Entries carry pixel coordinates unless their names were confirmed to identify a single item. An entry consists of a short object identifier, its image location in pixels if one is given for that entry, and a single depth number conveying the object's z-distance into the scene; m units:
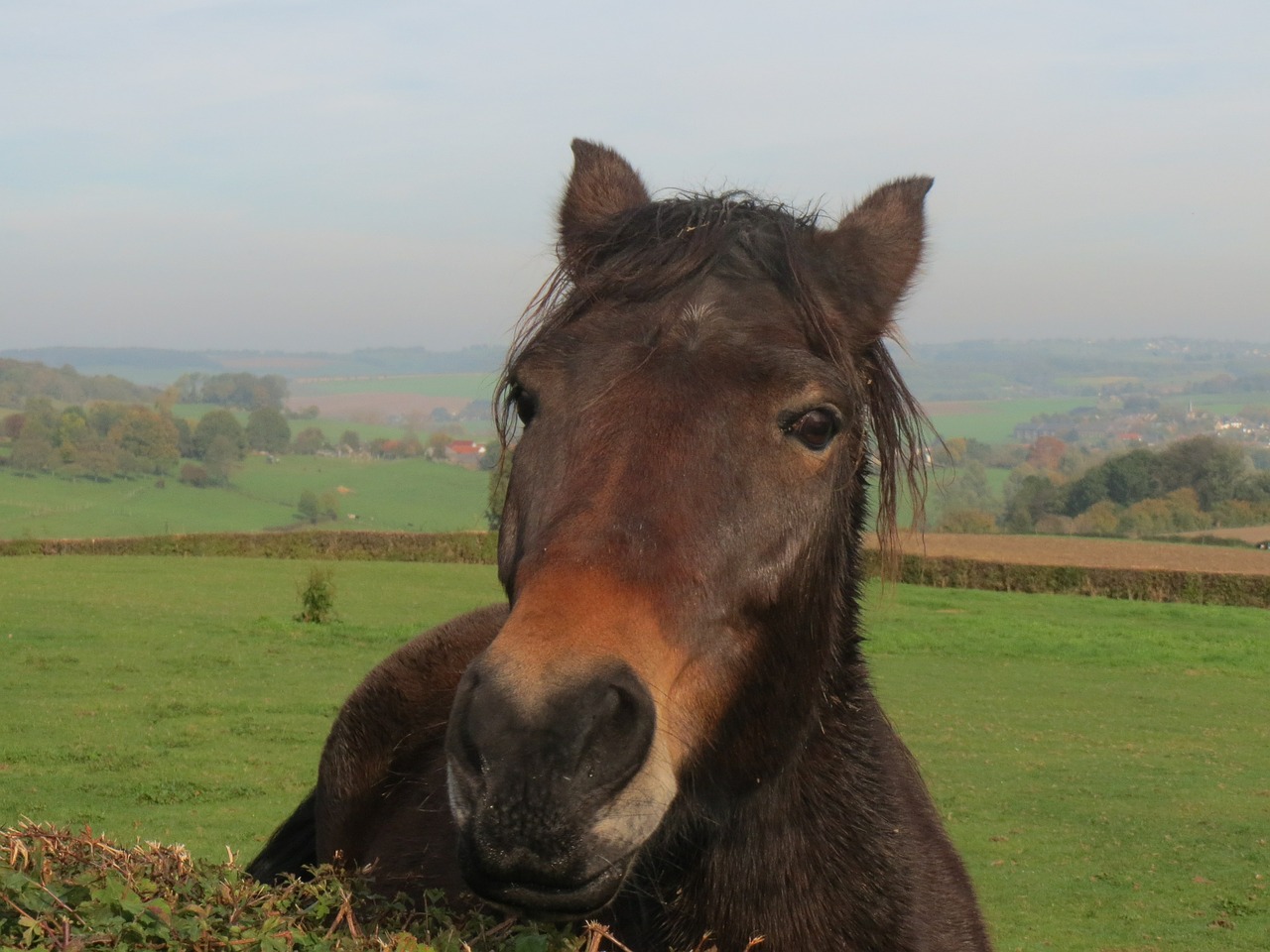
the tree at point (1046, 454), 71.39
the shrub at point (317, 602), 21.11
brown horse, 2.10
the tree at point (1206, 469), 69.69
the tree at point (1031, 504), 62.28
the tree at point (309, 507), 79.38
